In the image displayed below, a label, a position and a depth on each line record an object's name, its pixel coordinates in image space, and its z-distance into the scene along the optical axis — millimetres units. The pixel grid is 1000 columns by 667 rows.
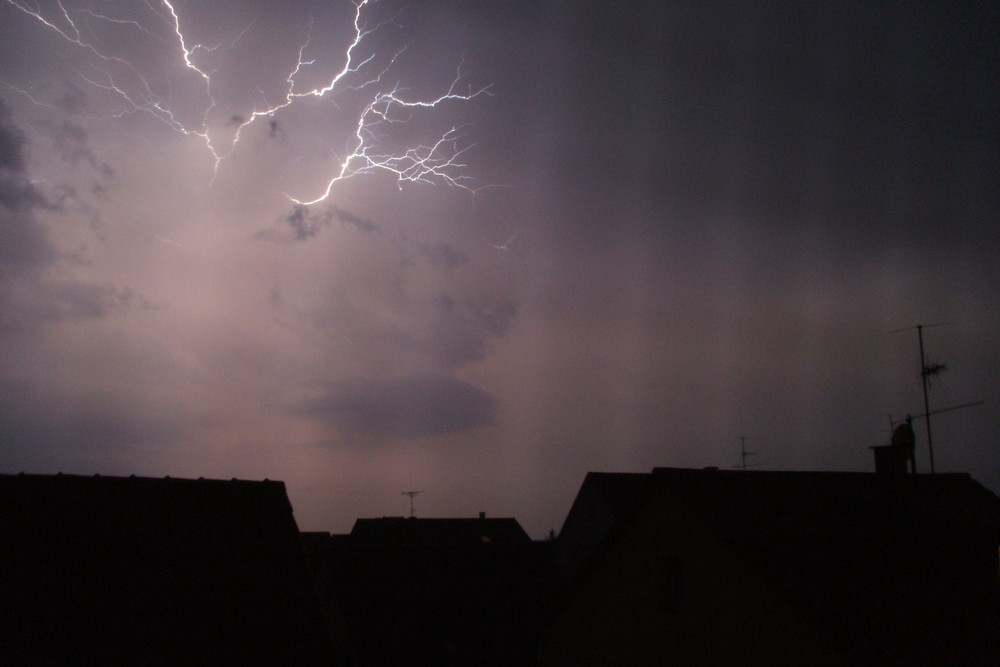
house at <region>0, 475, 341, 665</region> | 9539
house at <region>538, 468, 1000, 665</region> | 10005
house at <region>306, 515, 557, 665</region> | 21688
